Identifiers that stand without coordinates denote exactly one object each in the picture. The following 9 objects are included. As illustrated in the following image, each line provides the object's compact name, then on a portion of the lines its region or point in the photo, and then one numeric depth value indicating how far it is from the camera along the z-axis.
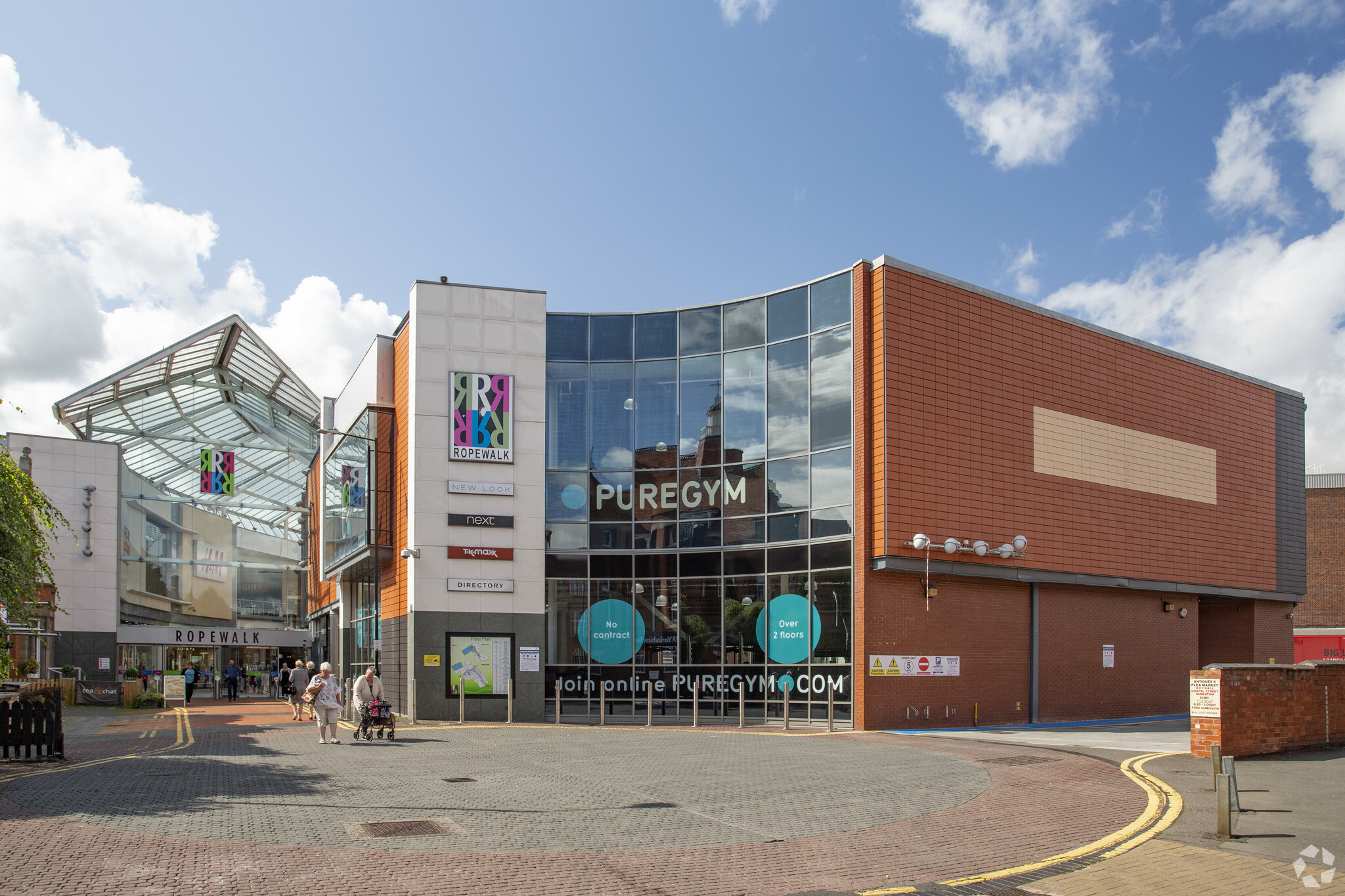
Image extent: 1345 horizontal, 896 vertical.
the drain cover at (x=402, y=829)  9.63
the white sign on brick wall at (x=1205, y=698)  14.79
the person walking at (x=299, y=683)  25.97
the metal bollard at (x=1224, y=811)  9.44
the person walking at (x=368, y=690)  20.02
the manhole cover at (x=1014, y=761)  15.64
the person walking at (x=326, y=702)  18.66
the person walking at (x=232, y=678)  40.25
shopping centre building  23.36
